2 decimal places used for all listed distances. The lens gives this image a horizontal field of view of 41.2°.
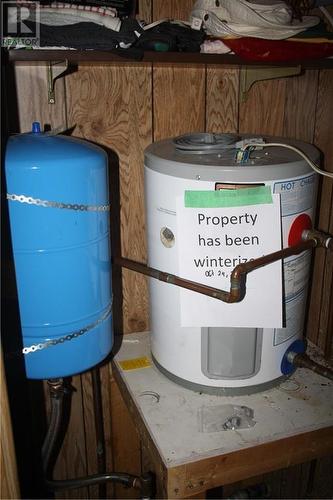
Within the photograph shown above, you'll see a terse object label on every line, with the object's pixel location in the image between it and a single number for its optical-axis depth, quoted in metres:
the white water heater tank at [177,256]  0.84
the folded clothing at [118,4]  0.88
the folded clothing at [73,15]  0.84
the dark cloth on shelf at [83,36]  0.83
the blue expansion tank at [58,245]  0.77
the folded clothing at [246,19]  0.96
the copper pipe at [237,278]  0.83
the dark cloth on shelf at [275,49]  0.97
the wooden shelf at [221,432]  0.84
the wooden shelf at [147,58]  0.79
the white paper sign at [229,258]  0.84
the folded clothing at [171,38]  0.88
